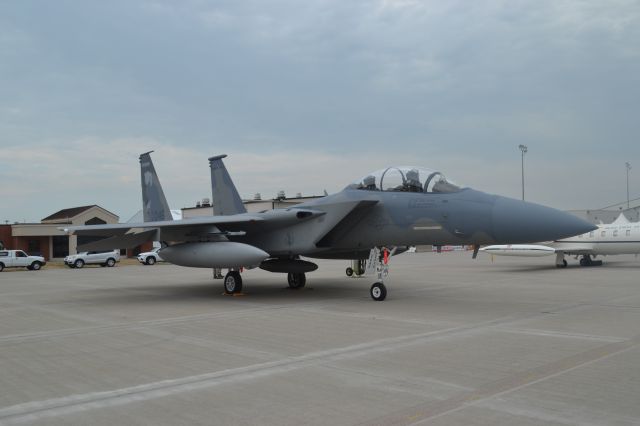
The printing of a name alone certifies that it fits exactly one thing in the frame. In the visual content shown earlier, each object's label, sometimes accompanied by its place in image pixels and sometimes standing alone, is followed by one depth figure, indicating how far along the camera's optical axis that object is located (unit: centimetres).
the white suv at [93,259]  3272
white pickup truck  3083
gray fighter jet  966
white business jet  2347
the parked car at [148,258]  3550
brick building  4056
